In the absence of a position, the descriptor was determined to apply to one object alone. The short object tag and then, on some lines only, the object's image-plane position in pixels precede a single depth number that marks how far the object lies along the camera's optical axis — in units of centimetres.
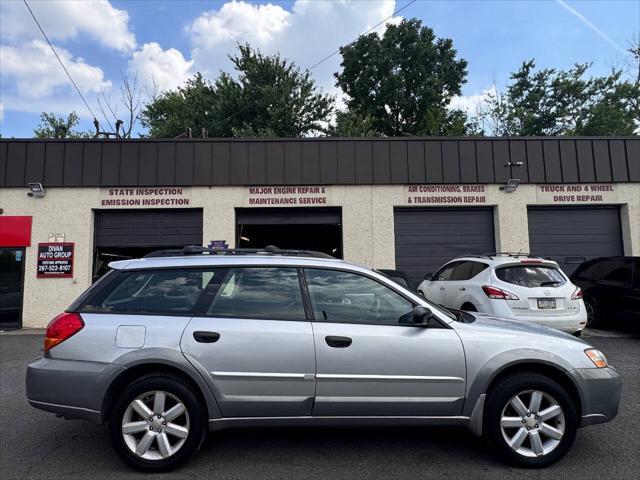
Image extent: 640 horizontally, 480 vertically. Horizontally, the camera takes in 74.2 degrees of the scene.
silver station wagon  324
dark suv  827
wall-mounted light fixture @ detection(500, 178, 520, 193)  1106
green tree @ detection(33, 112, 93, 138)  4038
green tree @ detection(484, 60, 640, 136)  3253
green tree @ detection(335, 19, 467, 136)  3490
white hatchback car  668
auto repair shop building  1083
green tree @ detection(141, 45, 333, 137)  2616
